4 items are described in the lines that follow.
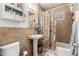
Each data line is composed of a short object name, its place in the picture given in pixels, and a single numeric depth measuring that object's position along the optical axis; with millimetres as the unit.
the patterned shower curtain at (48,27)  1560
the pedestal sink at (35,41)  1547
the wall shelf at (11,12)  1382
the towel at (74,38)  1454
